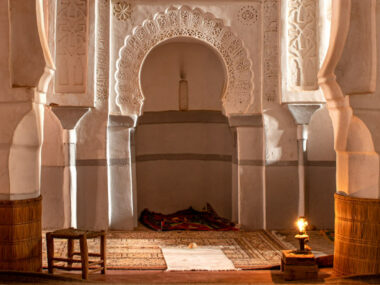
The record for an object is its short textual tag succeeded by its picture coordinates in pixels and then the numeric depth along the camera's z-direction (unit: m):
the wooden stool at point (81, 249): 5.09
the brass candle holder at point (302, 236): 4.86
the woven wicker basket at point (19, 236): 4.66
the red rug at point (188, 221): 8.43
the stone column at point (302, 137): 8.07
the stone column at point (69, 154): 7.87
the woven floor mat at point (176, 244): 6.16
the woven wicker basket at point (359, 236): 4.66
